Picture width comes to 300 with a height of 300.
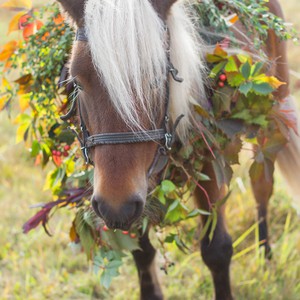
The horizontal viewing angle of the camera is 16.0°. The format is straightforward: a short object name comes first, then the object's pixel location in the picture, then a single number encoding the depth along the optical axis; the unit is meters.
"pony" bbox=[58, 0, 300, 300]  2.99
